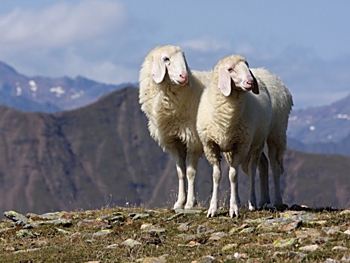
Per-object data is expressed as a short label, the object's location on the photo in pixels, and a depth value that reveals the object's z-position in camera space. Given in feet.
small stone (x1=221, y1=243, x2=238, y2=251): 39.50
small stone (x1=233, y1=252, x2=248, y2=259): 36.78
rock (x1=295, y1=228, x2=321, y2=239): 40.39
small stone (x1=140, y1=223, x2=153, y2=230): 48.14
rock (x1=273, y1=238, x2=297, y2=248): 38.82
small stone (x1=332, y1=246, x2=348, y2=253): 36.35
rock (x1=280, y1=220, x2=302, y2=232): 43.07
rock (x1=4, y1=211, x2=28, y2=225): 53.67
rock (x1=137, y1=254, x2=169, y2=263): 37.68
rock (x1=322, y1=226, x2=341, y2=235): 40.81
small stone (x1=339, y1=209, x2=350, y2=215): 48.53
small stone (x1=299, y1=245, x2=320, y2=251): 37.15
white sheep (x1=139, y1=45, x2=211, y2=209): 56.49
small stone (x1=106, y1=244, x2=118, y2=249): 42.04
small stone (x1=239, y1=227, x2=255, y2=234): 43.68
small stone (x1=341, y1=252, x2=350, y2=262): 33.91
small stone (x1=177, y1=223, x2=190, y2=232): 46.81
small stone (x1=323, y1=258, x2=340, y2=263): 33.76
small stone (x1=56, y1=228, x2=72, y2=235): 48.32
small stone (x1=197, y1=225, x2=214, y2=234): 45.55
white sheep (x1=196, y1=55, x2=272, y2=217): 50.55
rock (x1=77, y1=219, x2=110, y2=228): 49.78
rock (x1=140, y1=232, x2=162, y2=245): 42.85
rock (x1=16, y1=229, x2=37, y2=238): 48.47
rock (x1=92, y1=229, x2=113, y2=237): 46.83
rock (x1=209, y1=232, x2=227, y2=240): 42.85
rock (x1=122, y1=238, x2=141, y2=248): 42.32
